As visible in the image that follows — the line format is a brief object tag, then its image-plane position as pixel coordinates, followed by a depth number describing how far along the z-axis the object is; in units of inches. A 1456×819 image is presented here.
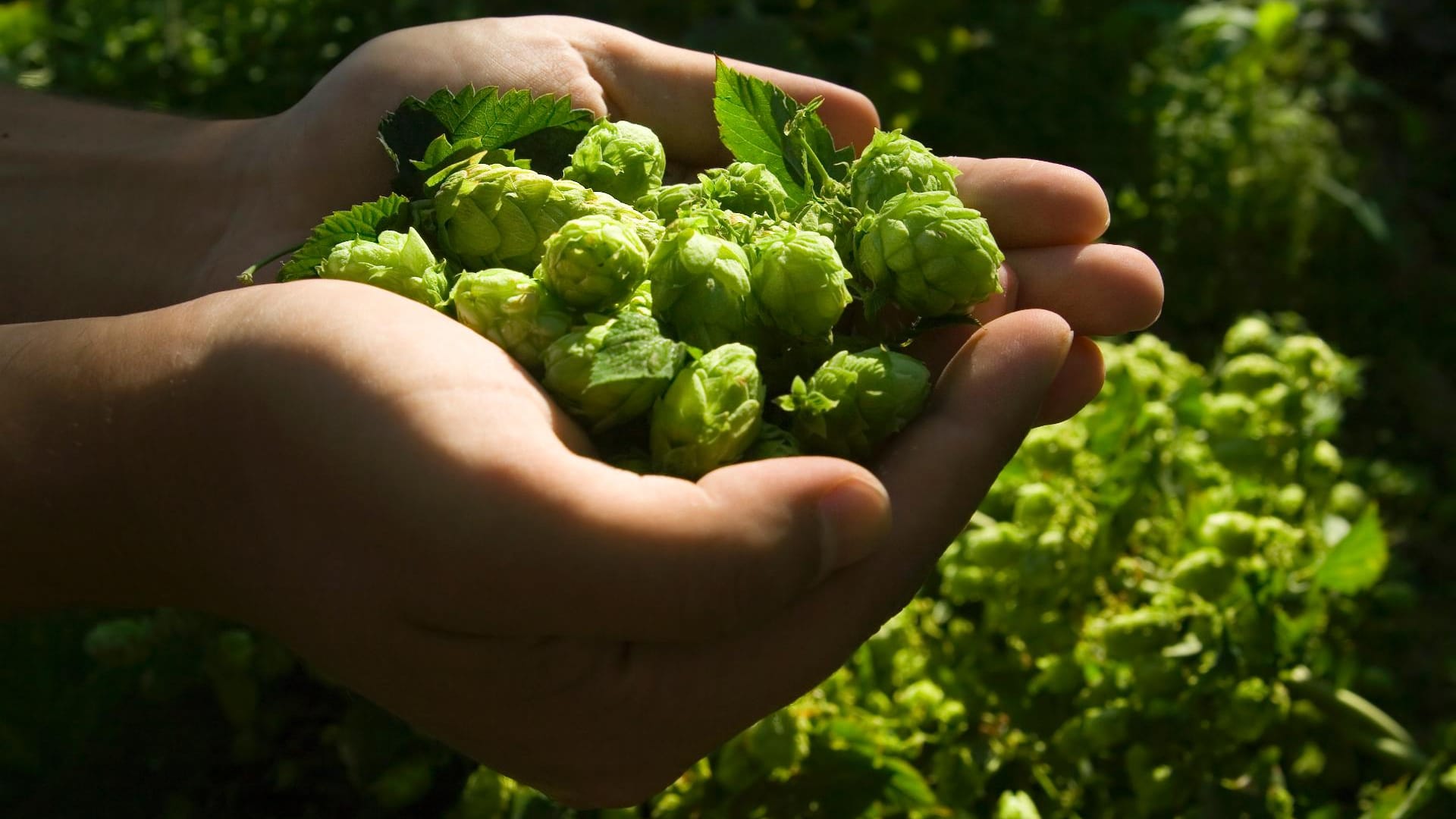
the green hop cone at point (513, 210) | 20.8
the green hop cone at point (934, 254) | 20.2
